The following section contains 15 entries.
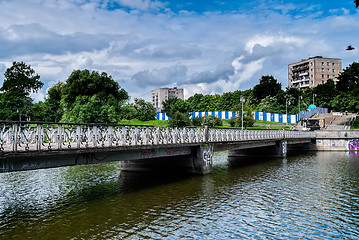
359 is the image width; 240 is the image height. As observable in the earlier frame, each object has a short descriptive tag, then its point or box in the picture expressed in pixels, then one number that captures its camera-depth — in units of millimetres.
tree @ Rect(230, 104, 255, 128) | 78000
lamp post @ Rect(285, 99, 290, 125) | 96738
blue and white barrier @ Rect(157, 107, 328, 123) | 90562
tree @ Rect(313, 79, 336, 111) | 101188
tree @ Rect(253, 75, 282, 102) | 113688
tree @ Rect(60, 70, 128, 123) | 52125
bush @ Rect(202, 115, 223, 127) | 80125
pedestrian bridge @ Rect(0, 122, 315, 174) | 14891
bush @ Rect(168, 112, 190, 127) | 75062
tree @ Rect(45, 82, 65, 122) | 73250
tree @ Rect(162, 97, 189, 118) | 90000
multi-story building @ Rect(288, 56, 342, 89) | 127312
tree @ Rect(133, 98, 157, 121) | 102688
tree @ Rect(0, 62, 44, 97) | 85562
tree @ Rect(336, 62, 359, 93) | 91175
